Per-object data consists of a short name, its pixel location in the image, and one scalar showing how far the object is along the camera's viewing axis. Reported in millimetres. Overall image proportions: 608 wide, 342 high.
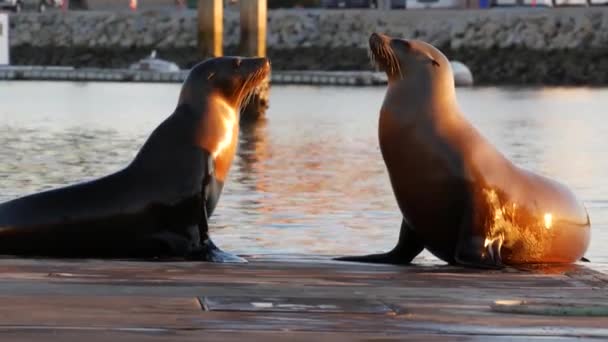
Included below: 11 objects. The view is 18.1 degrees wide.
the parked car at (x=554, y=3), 88125
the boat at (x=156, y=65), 75625
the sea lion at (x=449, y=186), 11055
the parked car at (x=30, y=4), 95938
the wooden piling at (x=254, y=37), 45969
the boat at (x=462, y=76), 75188
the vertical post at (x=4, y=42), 75562
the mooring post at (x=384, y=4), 91750
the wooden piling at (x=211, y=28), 49469
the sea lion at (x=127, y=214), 11266
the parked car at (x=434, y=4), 92000
